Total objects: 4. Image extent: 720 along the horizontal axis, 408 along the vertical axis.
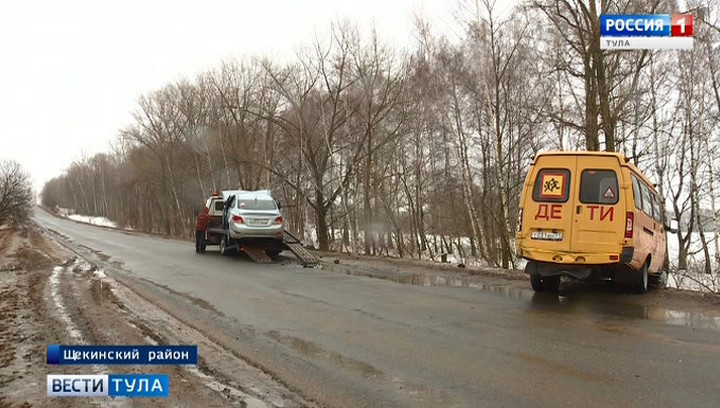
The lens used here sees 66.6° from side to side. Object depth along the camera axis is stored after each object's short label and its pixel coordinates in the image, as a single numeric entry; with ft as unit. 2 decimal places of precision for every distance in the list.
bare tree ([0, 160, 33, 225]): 182.39
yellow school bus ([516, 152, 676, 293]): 30.50
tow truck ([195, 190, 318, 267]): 57.67
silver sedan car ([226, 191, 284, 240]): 57.67
